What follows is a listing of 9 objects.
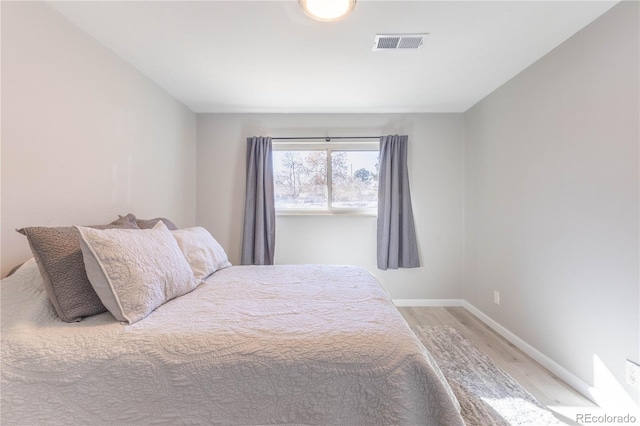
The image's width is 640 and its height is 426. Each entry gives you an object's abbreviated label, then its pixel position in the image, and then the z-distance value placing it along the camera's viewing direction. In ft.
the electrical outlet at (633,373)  4.53
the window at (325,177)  10.57
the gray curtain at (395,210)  9.97
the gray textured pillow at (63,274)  3.48
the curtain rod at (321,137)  10.35
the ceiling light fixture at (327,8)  4.67
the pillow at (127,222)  5.24
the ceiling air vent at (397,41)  5.69
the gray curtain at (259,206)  9.93
